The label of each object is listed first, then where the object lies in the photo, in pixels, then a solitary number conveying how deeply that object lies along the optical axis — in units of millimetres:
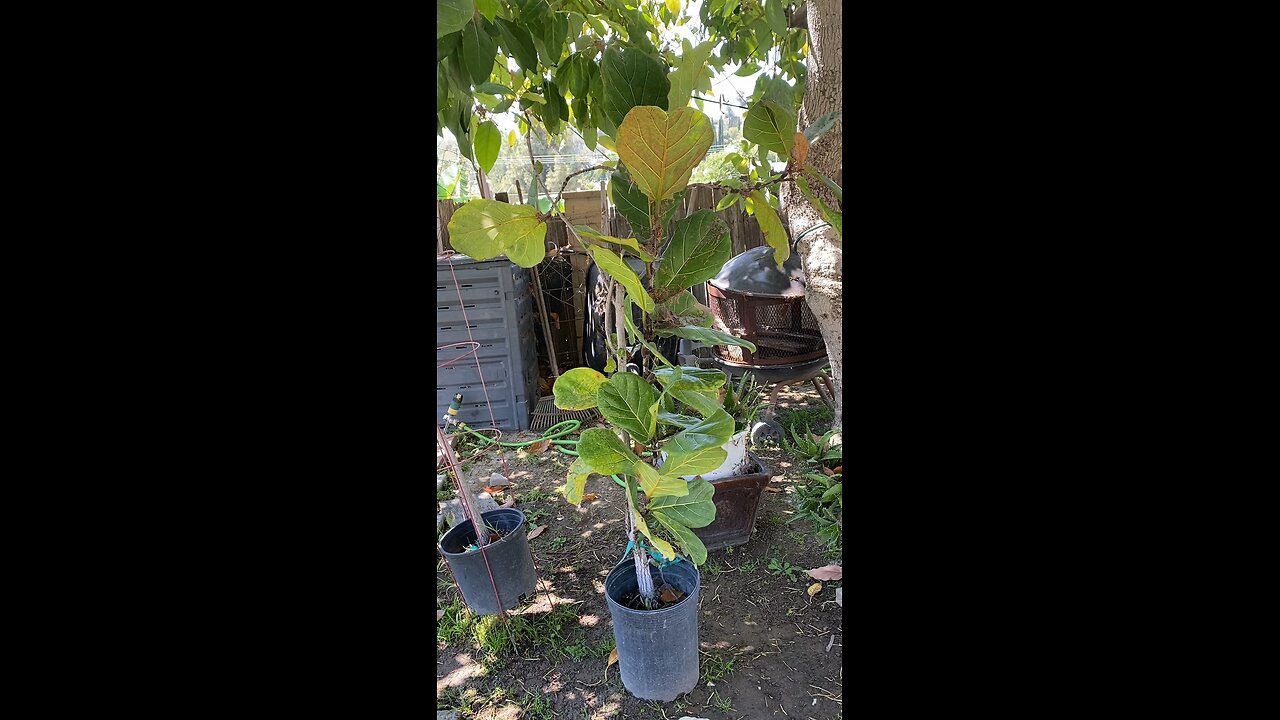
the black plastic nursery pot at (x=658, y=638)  1950
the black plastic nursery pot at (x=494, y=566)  2441
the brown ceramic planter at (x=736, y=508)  2797
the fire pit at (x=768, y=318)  3549
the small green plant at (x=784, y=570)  2734
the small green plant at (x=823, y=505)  2963
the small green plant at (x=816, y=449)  3555
